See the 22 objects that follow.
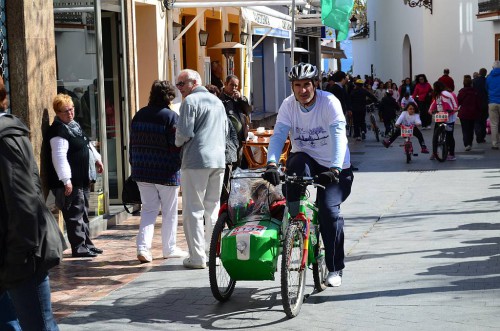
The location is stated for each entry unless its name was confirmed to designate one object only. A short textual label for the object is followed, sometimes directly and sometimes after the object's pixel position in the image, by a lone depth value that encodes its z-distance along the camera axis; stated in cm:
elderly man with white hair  963
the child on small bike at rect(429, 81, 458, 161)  2133
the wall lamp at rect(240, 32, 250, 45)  2571
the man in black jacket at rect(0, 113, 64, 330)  487
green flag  1700
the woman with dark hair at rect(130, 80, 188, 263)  1005
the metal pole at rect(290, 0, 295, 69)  1549
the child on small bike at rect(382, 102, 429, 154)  2178
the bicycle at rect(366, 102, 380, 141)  2817
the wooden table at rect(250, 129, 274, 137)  1553
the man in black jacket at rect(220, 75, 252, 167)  1305
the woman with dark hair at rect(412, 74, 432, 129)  3394
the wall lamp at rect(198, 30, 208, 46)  2045
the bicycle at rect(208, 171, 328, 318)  750
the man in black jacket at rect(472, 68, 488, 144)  2617
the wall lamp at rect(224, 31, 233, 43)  2347
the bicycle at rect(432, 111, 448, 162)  2106
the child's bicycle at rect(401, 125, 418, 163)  2100
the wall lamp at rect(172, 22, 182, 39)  1739
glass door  1385
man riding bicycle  796
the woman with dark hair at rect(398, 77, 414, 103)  3706
